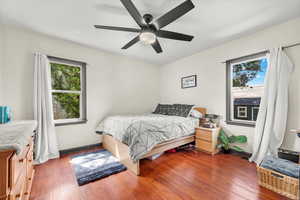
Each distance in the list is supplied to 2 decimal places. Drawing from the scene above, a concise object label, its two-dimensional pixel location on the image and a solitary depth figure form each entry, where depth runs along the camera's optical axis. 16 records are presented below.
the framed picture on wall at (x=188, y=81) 3.40
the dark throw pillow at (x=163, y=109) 3.53
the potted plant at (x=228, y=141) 2.51
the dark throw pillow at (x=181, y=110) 3.04
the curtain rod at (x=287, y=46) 1.98
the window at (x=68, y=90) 2.70
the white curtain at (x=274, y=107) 2.02
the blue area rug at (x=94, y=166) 1.84
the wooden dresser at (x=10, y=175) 0.71
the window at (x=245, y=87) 2.44
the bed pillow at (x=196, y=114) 3.00
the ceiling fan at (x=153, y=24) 1.39
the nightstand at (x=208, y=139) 2.58
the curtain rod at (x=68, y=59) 2.51
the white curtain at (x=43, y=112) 2.29
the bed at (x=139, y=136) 1.92
